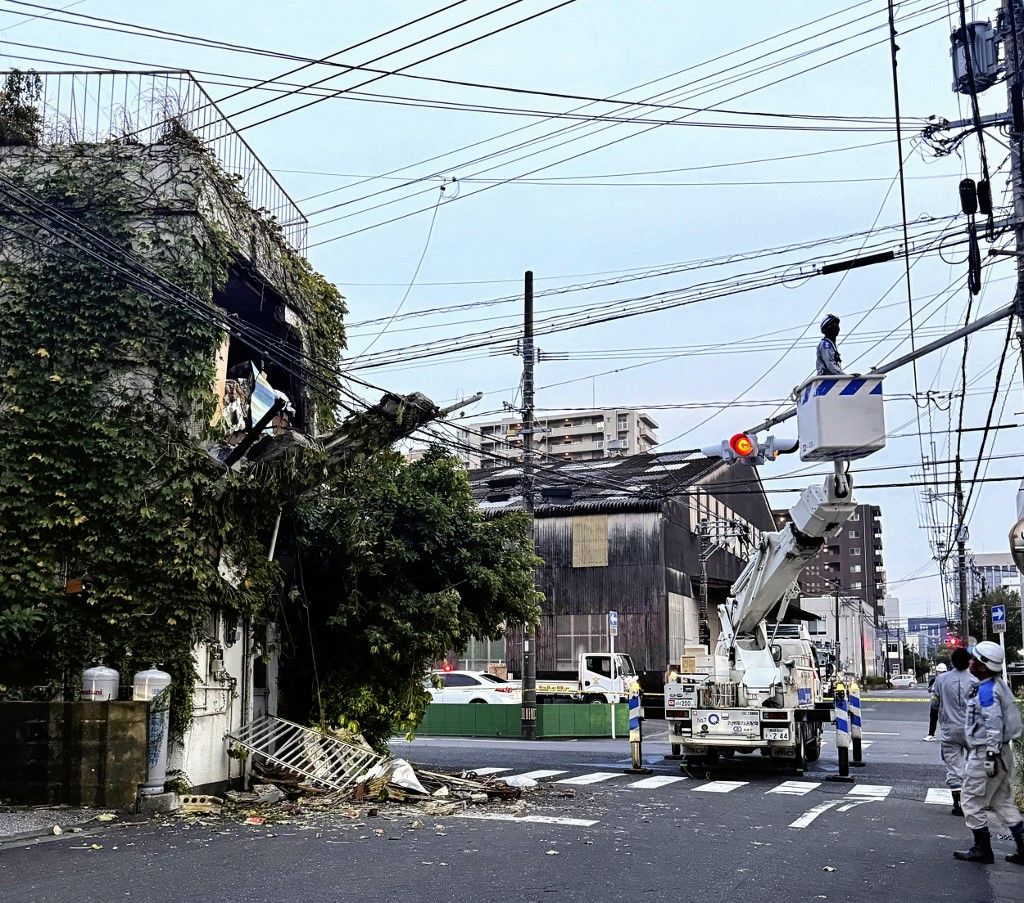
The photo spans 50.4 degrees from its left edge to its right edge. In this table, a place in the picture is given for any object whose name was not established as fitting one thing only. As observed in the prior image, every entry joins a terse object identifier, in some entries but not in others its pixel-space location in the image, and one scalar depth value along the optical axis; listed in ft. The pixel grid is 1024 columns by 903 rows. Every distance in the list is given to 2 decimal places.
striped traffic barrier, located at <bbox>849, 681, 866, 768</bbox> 66.69
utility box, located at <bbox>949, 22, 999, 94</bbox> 41.63
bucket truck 55.98
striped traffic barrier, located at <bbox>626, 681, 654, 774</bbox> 64.23
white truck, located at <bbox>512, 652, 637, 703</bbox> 119.36
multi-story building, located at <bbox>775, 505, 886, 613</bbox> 488.85
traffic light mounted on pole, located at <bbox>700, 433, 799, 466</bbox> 45.04
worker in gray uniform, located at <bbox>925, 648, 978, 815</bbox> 37.65
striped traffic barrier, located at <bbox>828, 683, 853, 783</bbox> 59.36
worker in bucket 40.09
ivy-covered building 45.93
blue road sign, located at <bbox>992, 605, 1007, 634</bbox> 103.65
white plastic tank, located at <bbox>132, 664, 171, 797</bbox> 42.91
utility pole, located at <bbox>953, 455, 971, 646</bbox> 108.88
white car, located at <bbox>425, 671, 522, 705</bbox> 109.91
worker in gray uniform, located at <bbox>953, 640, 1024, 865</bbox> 32.63
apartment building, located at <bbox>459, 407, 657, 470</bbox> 384.27
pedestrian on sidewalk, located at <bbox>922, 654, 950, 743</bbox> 54.29
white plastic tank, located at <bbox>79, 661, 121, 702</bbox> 43.19
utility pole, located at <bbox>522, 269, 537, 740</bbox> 86.17
